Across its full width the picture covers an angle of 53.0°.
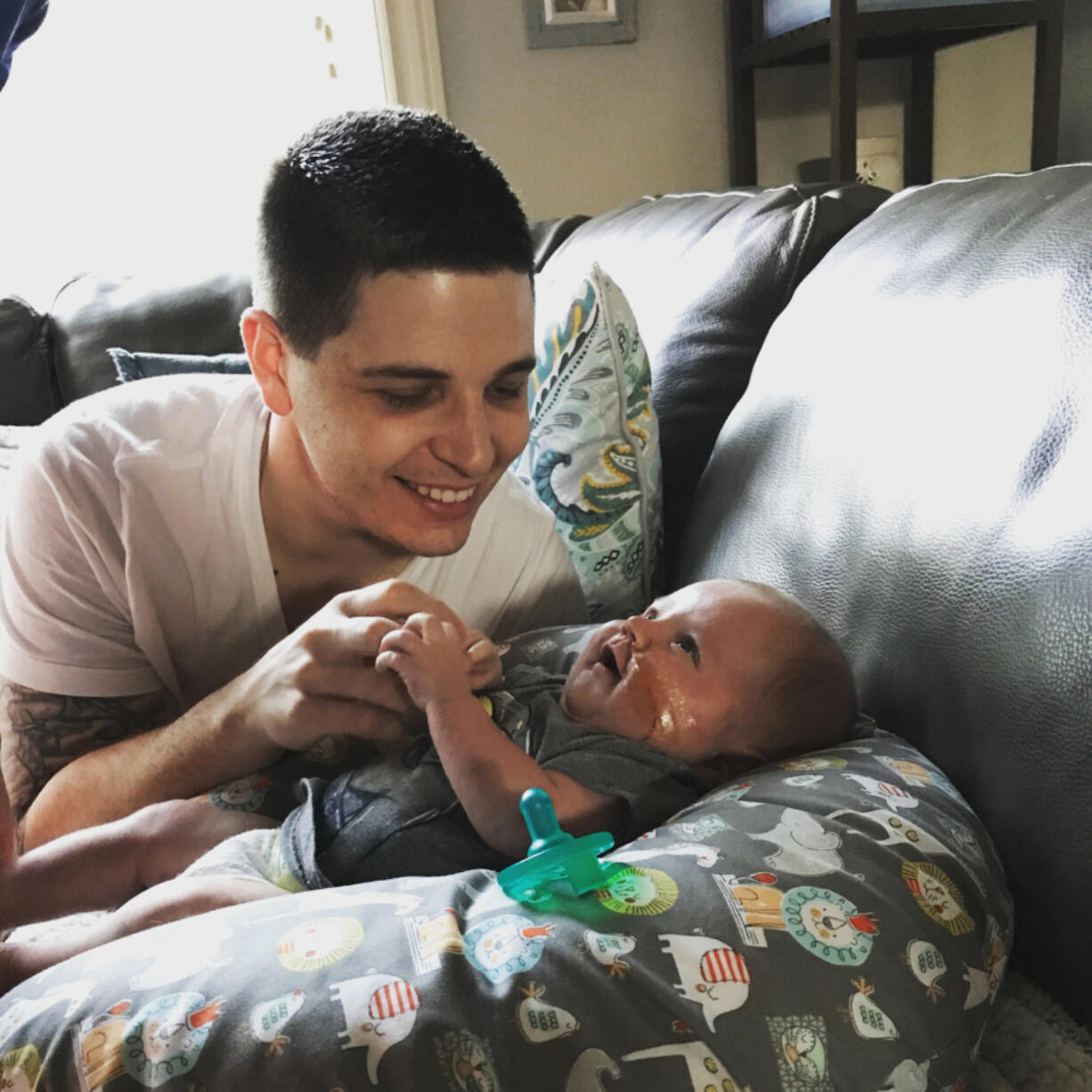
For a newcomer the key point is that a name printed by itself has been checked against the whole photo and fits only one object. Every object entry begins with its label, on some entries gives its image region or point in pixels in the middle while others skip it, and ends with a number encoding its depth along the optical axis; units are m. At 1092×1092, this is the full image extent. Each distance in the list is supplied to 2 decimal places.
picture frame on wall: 2.76
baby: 0.97
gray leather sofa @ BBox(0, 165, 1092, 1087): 0.80
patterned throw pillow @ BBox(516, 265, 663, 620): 1.40
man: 1.08
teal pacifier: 0.73
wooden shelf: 2.18
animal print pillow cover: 0.62
